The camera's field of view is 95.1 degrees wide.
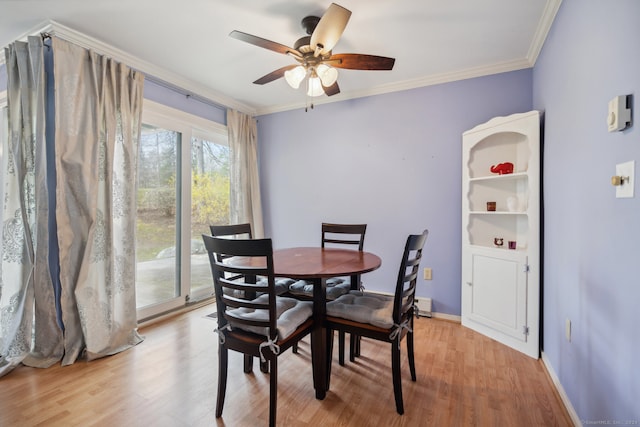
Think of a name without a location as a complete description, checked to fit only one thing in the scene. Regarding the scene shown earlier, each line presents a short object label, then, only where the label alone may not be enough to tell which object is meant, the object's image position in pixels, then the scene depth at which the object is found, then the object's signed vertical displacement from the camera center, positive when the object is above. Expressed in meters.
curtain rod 2.80 +1.25
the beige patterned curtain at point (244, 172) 3.66 +0.47
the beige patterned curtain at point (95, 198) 2.08 +0.09
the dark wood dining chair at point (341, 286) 2.11 -0.59
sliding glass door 2.82 +0.06
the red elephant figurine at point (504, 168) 2.50 +0.35
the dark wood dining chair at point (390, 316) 1.60 -0.62
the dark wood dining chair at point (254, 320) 1.41 -0.59
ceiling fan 1.77 +1.02
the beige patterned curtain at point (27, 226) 2.01 -0.11
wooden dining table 1.62 -0.36
